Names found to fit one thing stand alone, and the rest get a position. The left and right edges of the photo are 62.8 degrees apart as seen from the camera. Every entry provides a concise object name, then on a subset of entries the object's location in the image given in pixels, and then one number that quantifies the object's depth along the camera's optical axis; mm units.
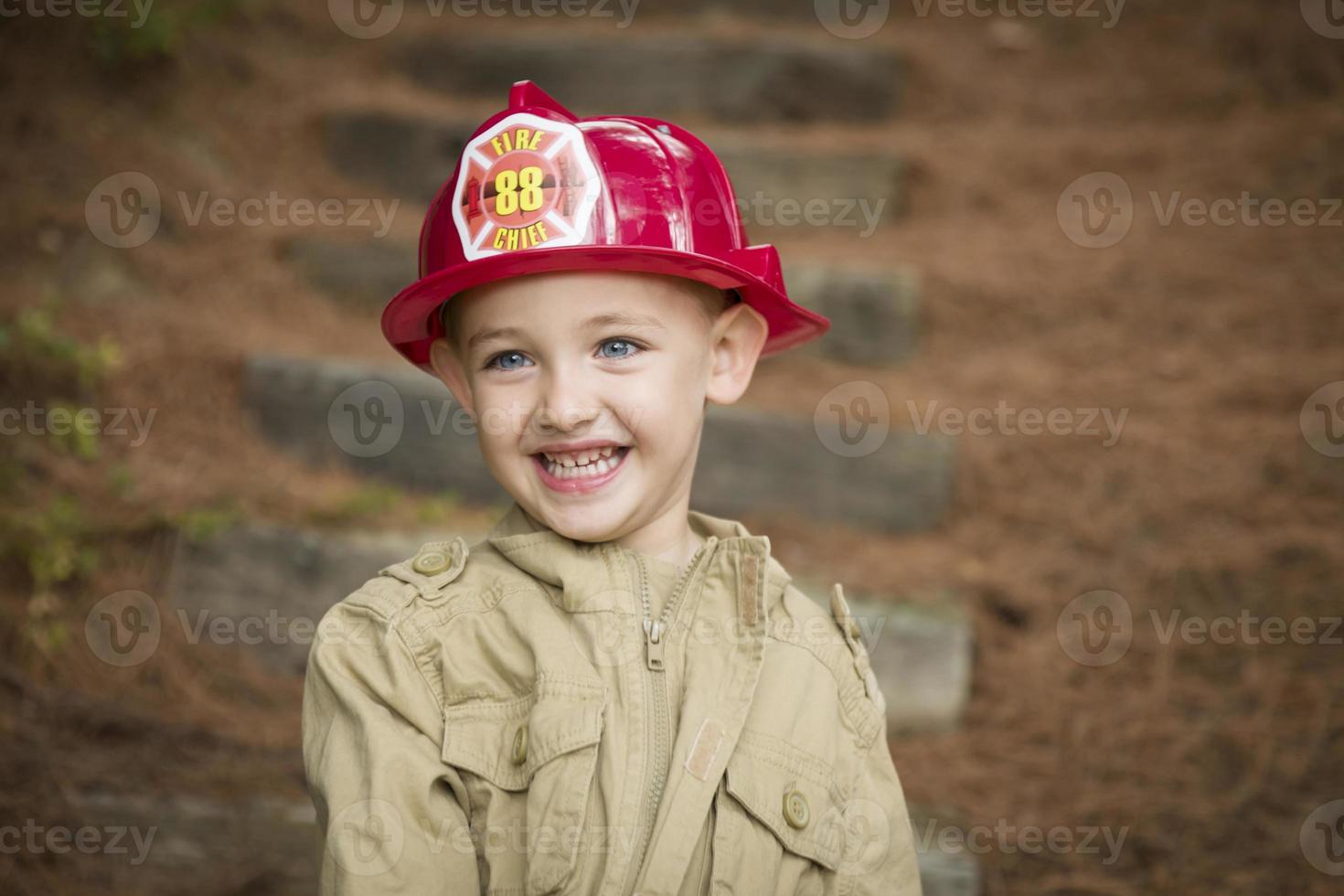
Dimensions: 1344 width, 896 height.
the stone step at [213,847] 2547
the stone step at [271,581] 3221
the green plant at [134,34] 4664
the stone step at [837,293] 4348
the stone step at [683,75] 5645
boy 1569
